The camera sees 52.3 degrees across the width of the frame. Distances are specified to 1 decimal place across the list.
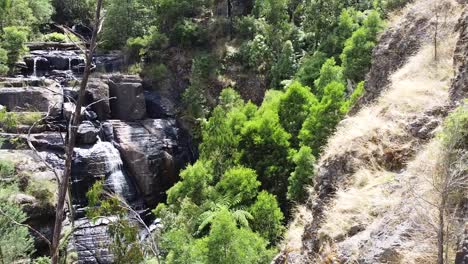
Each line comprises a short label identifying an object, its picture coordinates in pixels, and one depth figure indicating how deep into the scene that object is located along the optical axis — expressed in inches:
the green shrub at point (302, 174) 765.3
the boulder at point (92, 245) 859.4
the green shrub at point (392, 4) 914.1
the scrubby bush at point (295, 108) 962.1
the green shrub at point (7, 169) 795.4
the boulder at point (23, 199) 796.0
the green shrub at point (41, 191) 828.0
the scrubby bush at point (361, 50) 946.1
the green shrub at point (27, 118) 975.6
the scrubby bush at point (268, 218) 772.0
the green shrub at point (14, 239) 680.9
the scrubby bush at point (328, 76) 973.2
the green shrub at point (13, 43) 1206.3
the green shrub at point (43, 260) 637.9
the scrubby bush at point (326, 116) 804.0
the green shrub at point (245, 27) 1465.3
